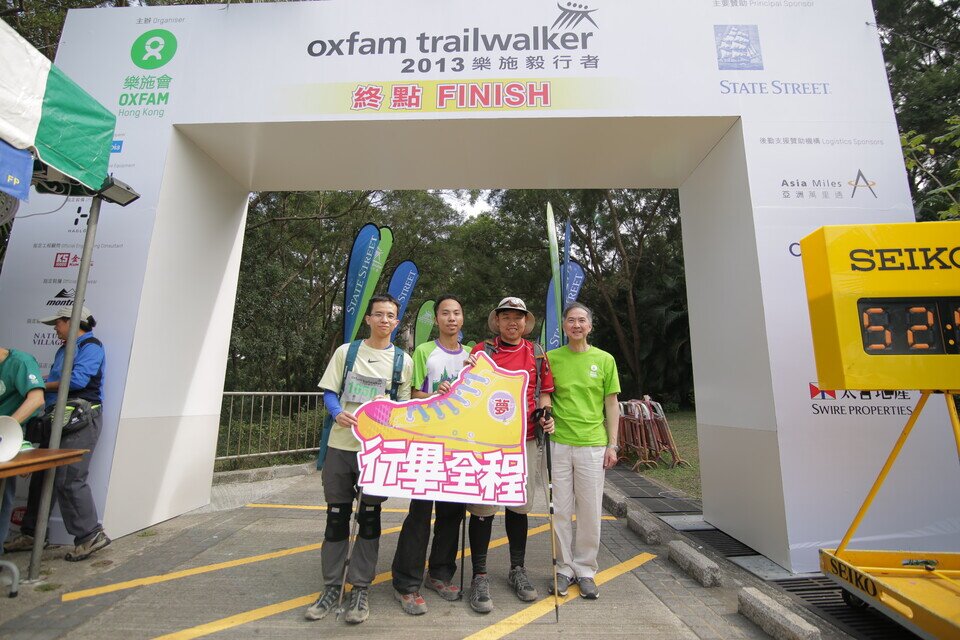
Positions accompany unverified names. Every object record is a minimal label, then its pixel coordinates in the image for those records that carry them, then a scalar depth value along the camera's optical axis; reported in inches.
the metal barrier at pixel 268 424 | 269.3
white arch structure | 145.9
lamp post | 125.9
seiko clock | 108.5
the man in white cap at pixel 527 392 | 121.8
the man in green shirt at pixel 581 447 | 124.3
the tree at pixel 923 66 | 359.6
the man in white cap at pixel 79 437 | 141.5
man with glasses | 111.7
